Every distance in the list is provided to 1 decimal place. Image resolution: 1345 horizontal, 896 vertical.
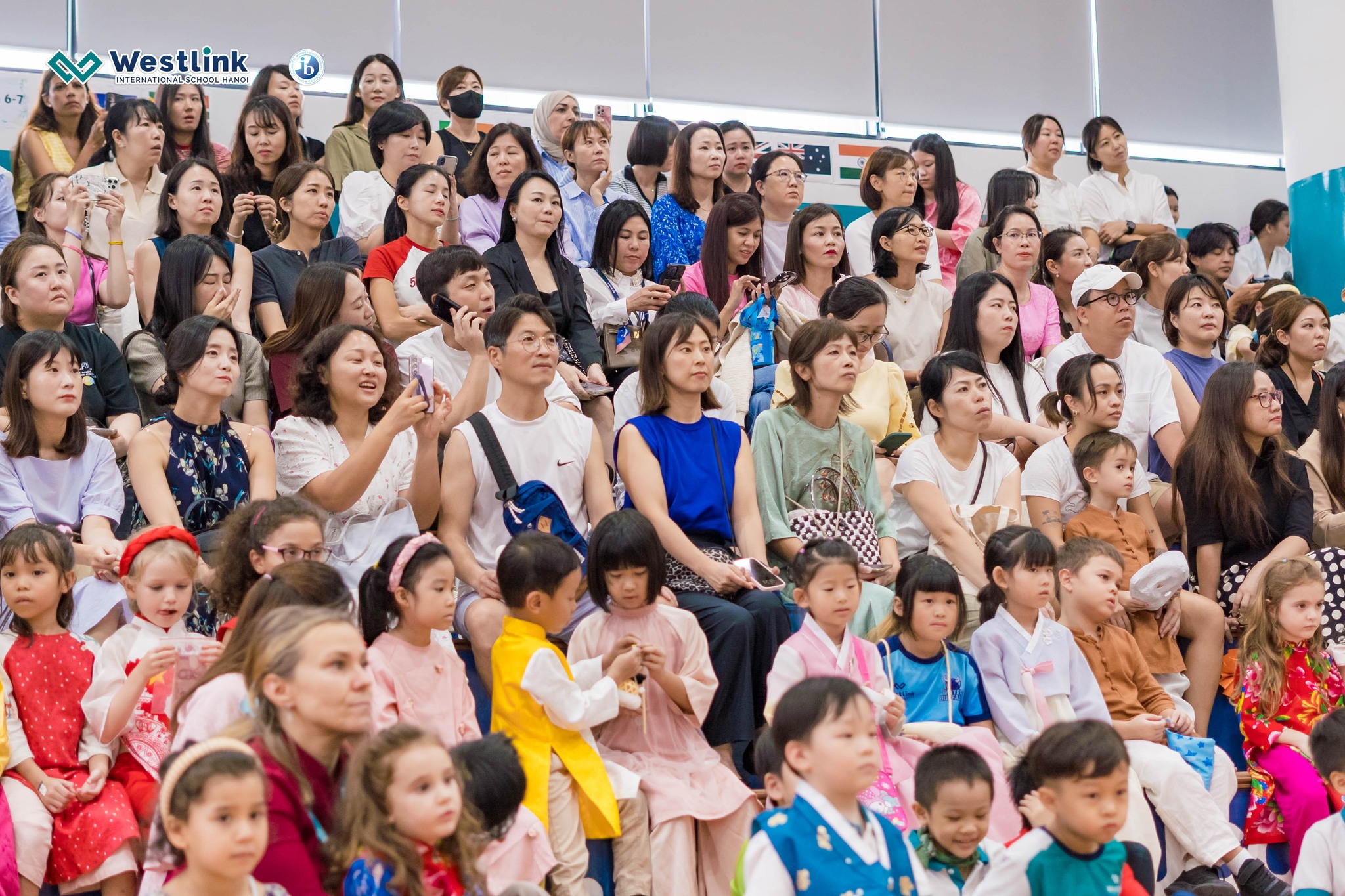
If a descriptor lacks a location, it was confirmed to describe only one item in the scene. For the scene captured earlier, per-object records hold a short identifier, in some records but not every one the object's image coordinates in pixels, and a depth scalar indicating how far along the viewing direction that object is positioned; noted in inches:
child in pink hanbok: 139.4
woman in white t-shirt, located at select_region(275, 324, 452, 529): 158.6
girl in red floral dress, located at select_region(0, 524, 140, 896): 123.5
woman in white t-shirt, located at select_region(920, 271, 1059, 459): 207.5
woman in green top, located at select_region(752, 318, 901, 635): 172.2
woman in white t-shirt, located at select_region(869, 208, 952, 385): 229.0
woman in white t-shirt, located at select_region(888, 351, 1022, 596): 179.8
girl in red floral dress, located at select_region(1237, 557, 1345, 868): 158.1
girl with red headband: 127.3
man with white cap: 208.8
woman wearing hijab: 267.4
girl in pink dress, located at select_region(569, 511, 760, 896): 135.6
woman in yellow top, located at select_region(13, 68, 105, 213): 242.2
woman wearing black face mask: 272.4
